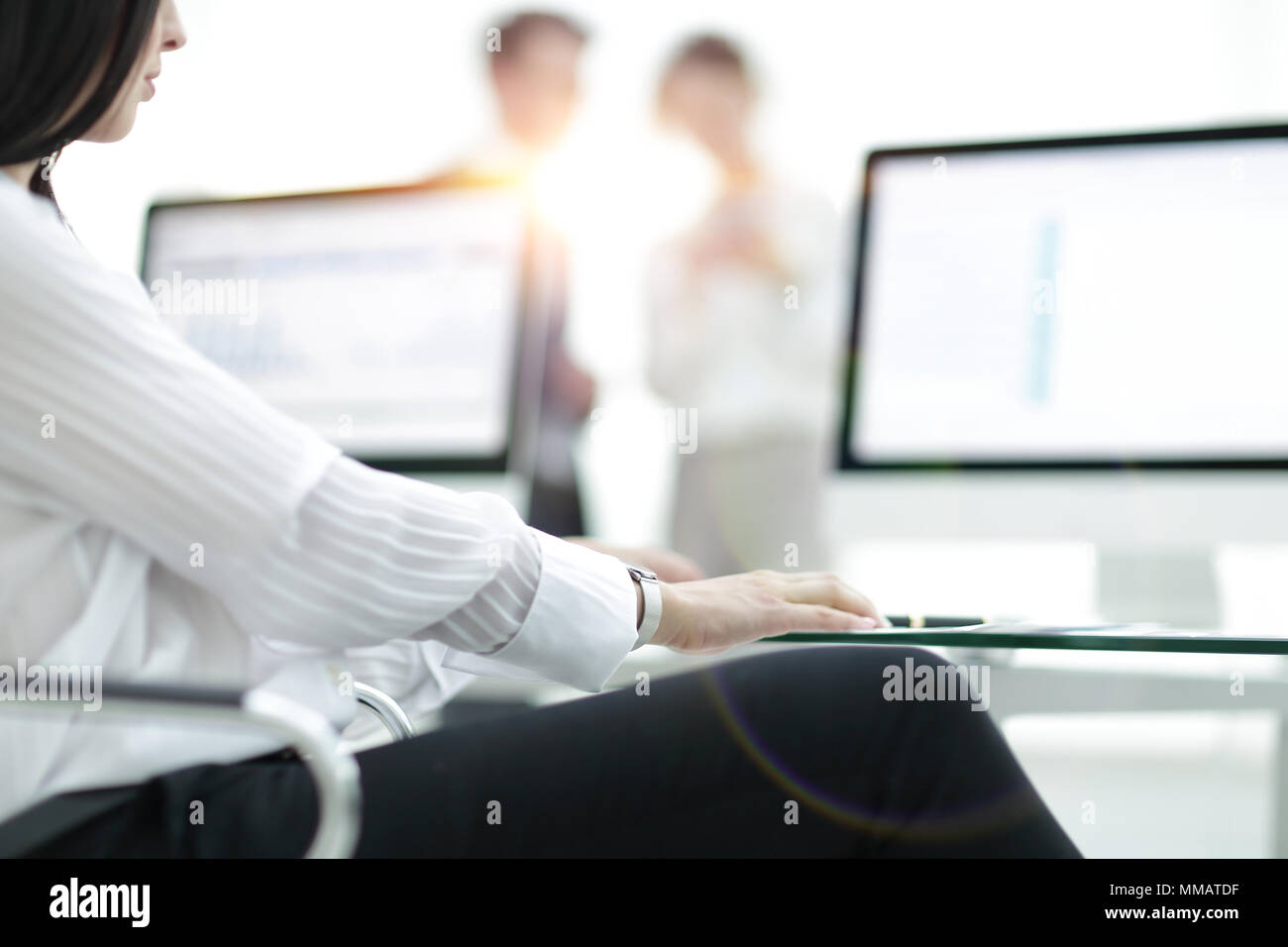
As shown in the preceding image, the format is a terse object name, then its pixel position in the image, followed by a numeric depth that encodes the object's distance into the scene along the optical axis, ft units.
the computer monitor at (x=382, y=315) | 5.51
